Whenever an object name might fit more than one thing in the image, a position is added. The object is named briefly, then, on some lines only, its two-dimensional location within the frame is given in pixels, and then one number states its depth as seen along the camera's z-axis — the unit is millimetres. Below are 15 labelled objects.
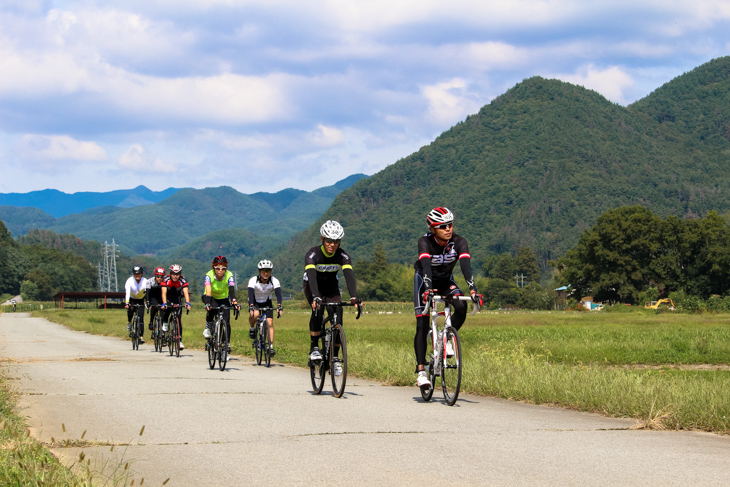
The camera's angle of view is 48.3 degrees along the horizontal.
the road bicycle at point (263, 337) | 15547
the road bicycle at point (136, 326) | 21438
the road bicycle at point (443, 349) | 9211
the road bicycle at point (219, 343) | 14609
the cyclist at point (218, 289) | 15998
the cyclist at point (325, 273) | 10320
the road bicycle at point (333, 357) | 10039
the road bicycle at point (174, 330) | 18609
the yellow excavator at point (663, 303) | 76250
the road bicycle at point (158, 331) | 19719
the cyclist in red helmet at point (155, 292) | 19641
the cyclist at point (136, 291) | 21375
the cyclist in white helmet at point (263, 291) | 15227
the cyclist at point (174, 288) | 18922
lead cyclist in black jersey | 9328
